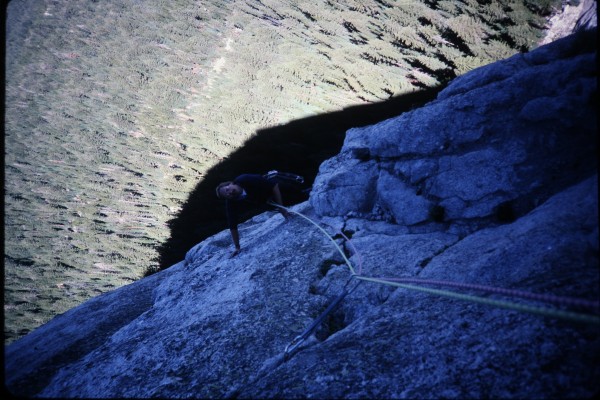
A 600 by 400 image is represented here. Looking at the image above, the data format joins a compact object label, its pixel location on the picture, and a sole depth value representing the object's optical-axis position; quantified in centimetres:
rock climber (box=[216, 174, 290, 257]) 413
